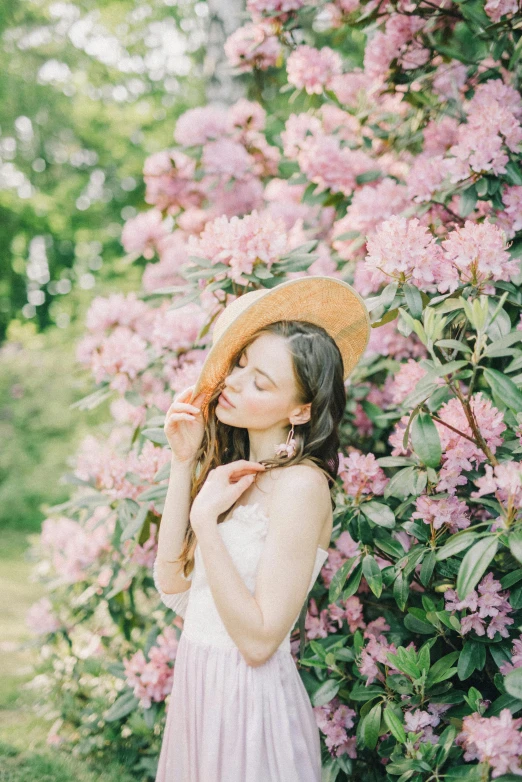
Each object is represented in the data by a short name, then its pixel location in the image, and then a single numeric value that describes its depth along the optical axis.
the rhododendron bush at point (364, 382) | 1.59
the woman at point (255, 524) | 1.40
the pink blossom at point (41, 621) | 2.97
